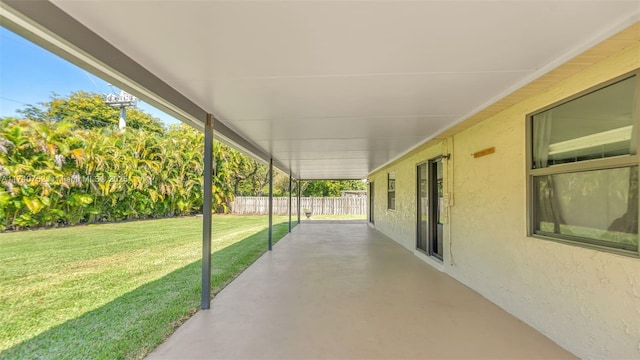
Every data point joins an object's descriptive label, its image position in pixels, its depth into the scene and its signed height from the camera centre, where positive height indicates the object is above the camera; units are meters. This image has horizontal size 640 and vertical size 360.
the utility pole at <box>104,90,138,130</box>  19.17 +5.85
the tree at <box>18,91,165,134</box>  17.61 +5.49
